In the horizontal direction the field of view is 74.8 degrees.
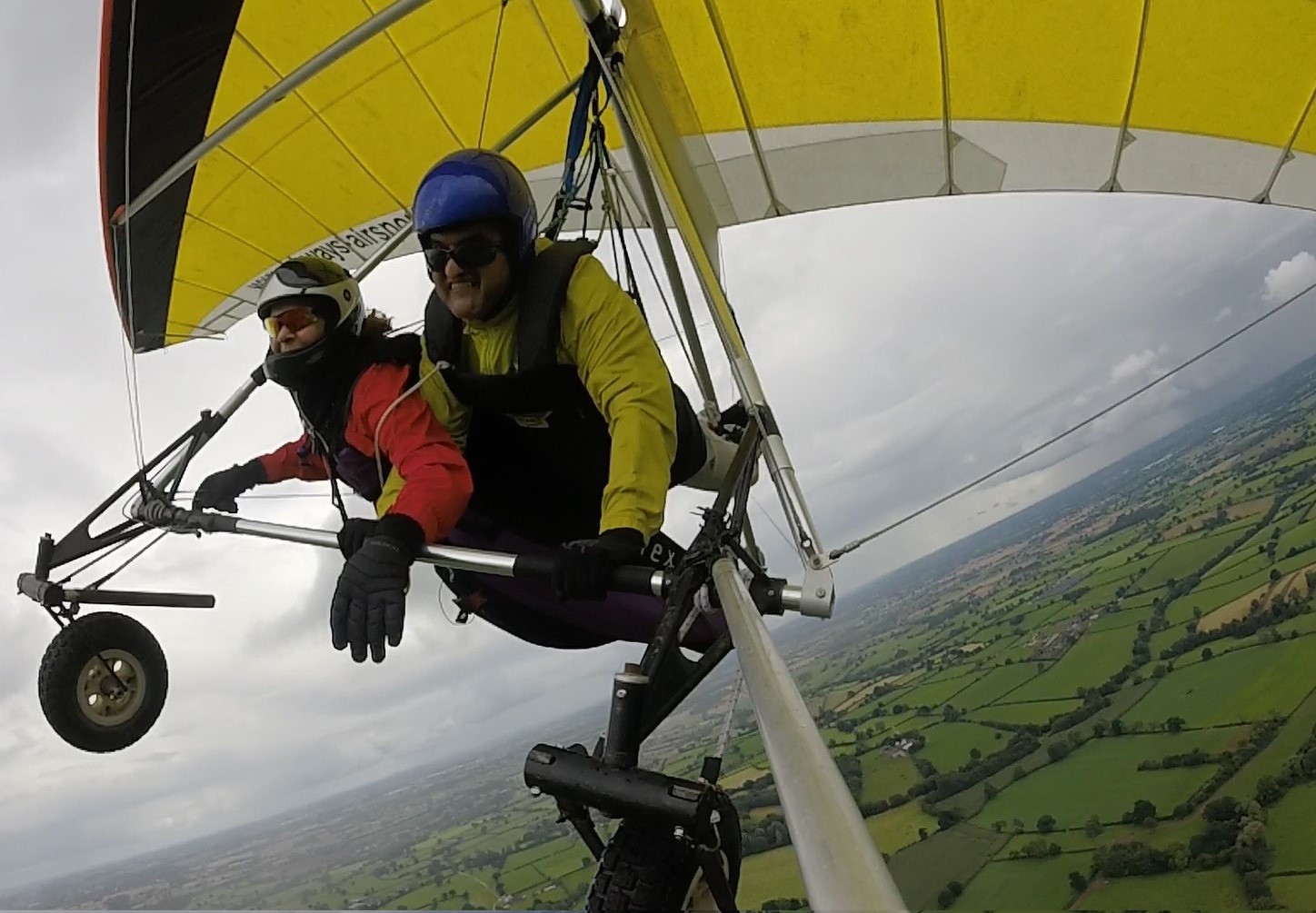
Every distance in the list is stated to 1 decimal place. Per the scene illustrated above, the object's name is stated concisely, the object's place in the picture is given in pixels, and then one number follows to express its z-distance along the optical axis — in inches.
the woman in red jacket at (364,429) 60.9
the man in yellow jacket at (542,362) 62.6
